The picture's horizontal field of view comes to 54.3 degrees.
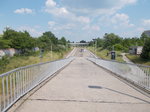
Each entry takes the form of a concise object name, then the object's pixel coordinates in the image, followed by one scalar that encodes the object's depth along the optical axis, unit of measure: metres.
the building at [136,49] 49.12
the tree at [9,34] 39.73
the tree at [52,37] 86.38
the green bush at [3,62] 23.79
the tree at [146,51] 36.17
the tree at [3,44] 32.70
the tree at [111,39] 76.04
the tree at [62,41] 95.94
